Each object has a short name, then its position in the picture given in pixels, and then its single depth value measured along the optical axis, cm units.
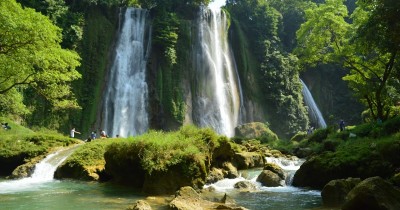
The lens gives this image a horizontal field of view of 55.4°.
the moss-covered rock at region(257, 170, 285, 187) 1616
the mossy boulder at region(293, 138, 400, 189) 1347
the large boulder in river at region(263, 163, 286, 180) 1703
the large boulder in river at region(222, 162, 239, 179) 1747
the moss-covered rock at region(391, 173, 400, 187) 1133
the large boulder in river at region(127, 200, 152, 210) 929
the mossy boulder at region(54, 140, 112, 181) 1734
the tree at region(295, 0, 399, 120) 2435
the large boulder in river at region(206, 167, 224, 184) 1611
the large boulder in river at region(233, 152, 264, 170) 1994
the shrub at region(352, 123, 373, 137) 2384
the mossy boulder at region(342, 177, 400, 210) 939
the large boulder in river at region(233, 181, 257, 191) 1517
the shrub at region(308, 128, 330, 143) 3139
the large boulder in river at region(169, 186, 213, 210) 991
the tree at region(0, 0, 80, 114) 1525
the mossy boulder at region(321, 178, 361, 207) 1155
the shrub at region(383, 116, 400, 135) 1930
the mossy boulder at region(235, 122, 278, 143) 3822
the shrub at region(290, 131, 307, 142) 3808
